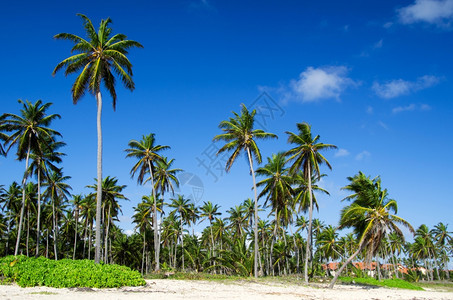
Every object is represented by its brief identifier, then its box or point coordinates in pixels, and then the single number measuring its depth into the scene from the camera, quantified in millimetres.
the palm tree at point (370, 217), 23328
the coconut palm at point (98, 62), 21109
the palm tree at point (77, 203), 49462
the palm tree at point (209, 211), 57312
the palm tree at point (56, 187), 40356
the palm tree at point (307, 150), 29938
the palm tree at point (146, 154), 36000
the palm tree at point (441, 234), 69688
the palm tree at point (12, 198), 44938
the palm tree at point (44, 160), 33859
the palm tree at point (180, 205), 51719
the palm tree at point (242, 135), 30766
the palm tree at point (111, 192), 40219
